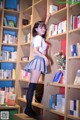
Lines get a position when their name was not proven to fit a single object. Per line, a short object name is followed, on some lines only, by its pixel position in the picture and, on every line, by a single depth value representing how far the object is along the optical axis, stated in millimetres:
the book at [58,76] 3097
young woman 2911
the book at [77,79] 2692
